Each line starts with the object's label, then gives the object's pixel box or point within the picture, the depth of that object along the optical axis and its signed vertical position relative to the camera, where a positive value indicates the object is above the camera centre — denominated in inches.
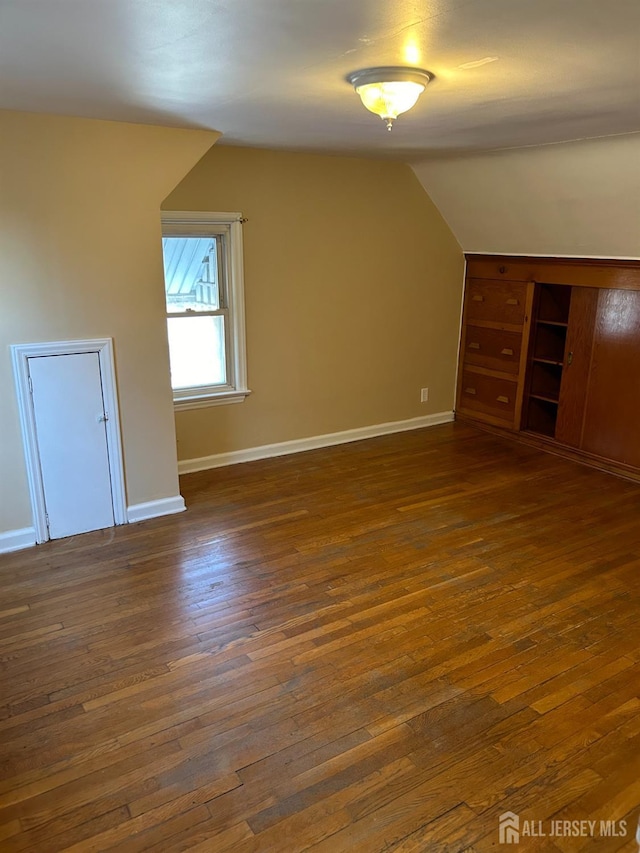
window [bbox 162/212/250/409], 178.2 -9.5
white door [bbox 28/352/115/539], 139.8 -38.0
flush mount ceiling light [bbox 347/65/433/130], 91.3 +28.4
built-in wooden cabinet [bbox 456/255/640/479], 183.0 -25.1
